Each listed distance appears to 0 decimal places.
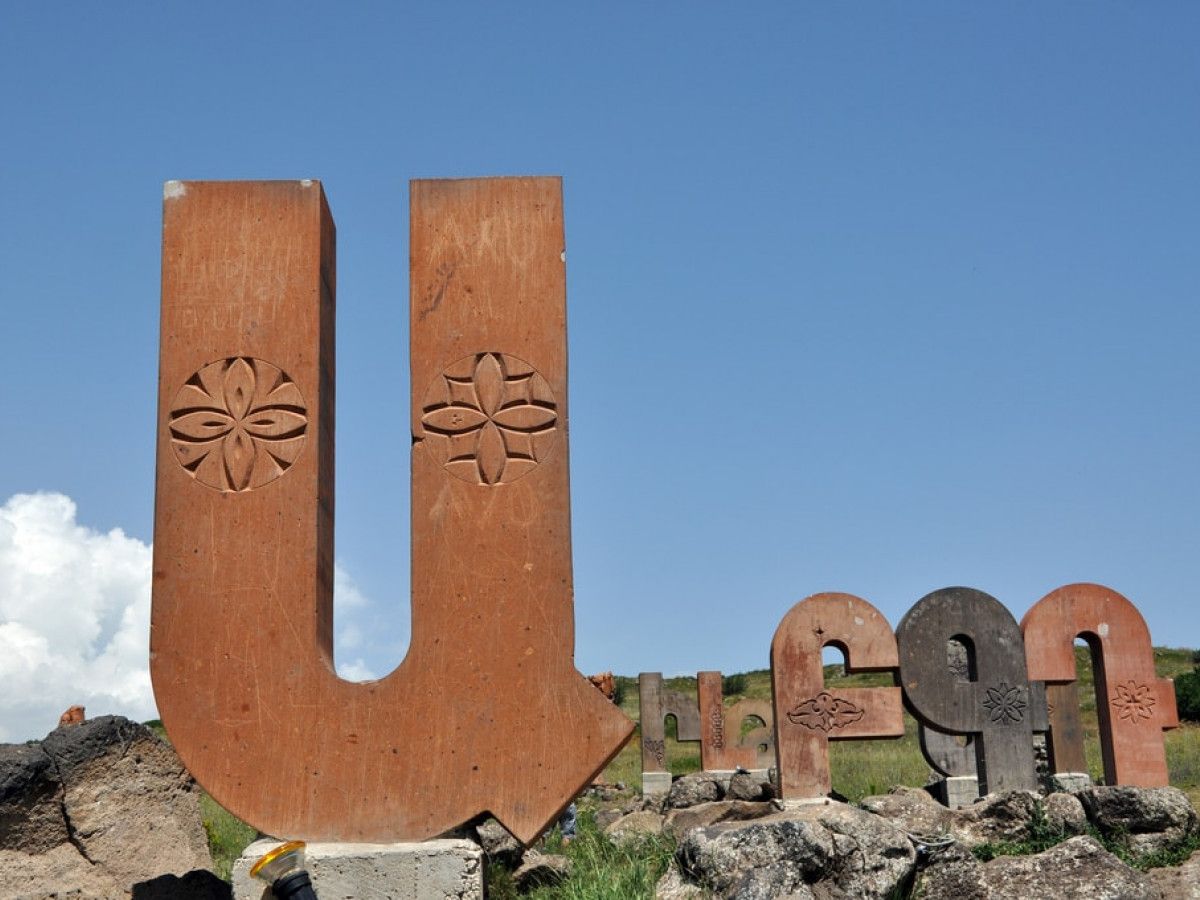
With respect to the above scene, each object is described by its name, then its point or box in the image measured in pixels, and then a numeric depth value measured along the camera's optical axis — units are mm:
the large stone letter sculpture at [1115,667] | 9281
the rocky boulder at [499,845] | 6648
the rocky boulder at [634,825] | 8489
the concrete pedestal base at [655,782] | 18172
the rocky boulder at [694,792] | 15258
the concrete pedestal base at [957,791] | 11281
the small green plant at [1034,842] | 7066
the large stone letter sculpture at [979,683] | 9305
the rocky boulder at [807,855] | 5383
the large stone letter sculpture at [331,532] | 5125
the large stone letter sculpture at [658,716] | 18547
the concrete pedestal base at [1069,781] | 11041
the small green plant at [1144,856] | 6863
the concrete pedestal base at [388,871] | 4961
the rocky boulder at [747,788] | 14219
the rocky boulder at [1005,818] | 7535
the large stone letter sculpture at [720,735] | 17875
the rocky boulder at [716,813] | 9562
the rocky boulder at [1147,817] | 7348
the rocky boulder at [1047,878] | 5418
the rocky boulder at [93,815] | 6477
